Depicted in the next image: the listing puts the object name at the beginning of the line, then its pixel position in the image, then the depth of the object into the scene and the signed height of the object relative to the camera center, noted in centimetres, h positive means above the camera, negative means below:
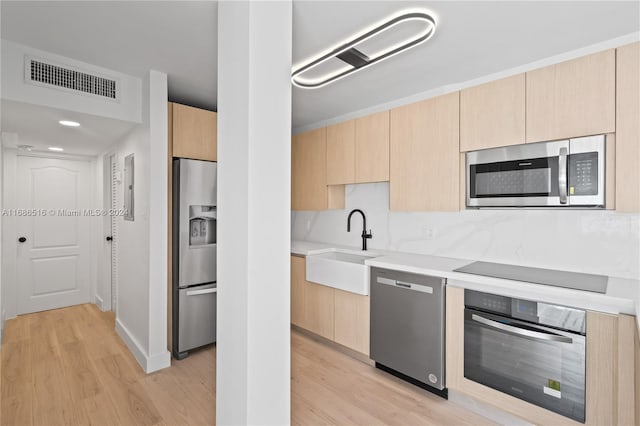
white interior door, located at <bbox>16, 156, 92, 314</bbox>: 391 -32
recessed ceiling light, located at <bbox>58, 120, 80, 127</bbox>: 259 +72
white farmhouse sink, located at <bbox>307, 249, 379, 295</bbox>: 266 -55
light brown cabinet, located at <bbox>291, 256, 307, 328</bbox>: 327 -84
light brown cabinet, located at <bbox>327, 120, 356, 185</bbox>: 315 +59
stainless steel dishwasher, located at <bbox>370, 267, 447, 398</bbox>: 221 -87
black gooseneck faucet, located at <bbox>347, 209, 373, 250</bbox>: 327 -22
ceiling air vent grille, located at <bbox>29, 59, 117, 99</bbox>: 216 +95
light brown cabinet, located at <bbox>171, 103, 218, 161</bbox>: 281 +70
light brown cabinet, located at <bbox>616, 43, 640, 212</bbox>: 172 +46
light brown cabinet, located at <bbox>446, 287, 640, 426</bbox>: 154 -83
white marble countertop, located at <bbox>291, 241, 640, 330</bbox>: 158 -43
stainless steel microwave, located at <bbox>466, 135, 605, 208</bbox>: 189 +24
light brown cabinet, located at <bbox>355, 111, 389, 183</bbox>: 288 +58
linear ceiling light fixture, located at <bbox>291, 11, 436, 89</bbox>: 178 +106
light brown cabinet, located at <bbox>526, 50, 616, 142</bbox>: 182 +69
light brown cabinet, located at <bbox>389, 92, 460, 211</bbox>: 245 +45
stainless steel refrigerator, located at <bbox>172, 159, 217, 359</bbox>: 275 -40
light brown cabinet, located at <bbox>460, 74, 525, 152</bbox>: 213 +69
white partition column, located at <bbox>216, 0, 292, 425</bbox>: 137 -1
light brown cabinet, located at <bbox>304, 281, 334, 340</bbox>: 299 -97
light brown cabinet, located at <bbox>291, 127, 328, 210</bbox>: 347 +45
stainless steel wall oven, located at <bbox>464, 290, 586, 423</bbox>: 170 -82
